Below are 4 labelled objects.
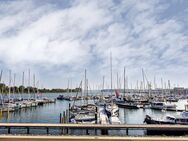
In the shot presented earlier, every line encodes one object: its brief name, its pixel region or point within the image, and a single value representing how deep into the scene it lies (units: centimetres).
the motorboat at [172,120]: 2972
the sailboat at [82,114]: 3220
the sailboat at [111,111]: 4134
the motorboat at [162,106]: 5443
